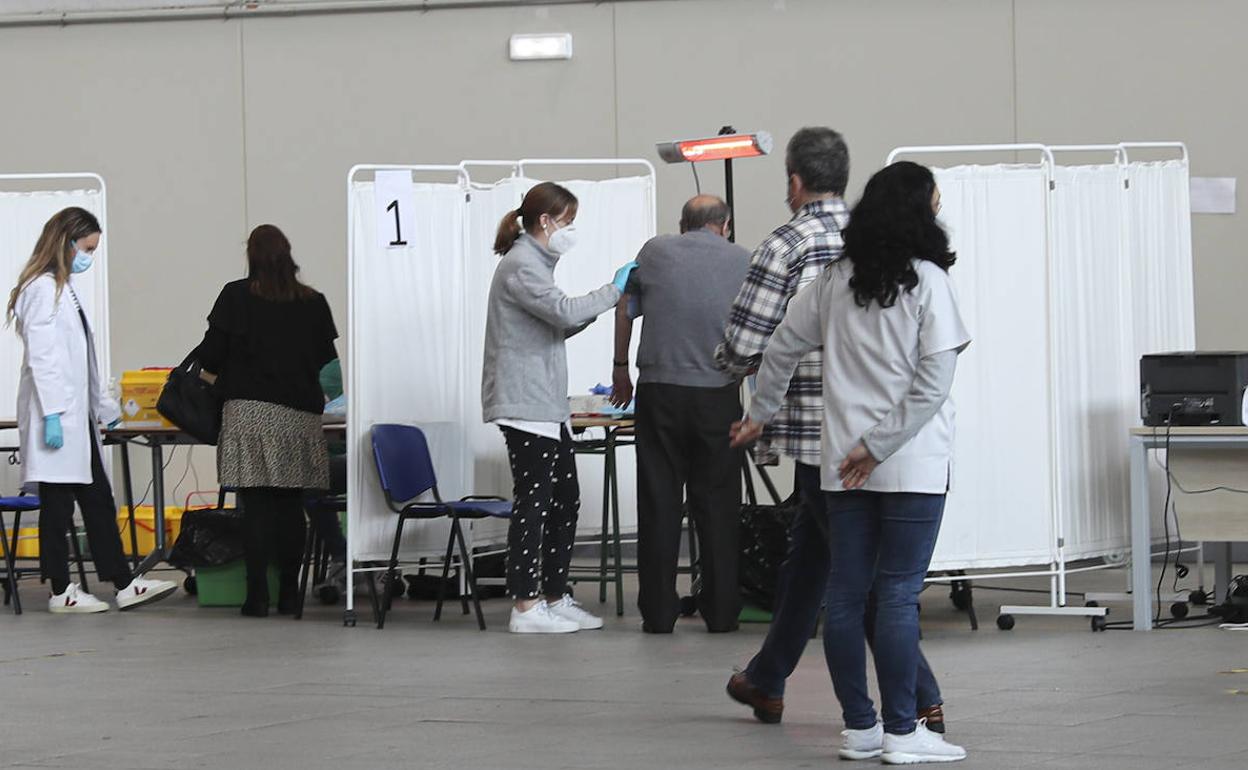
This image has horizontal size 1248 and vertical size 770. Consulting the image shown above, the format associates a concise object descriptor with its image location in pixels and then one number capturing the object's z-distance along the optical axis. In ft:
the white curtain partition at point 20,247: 53.83
